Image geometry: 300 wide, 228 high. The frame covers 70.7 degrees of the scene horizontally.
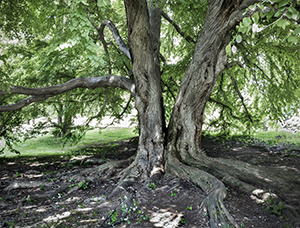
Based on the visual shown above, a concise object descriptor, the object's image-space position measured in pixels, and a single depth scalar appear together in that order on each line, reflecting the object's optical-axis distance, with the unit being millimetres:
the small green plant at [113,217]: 3121
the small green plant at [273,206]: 3271
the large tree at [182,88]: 4078
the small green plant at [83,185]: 4656
